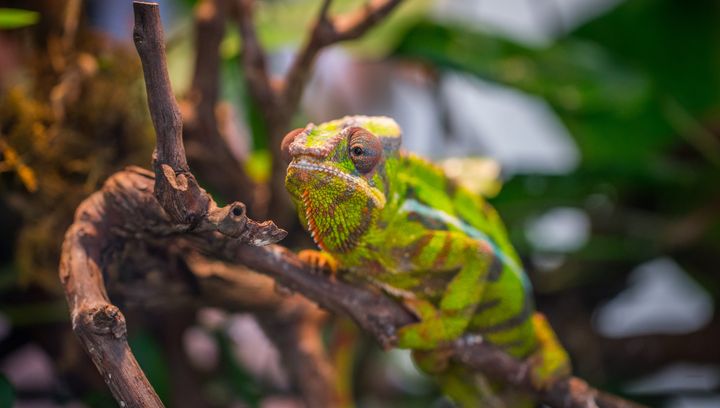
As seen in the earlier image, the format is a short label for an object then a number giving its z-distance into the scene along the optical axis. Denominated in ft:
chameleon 1.36
